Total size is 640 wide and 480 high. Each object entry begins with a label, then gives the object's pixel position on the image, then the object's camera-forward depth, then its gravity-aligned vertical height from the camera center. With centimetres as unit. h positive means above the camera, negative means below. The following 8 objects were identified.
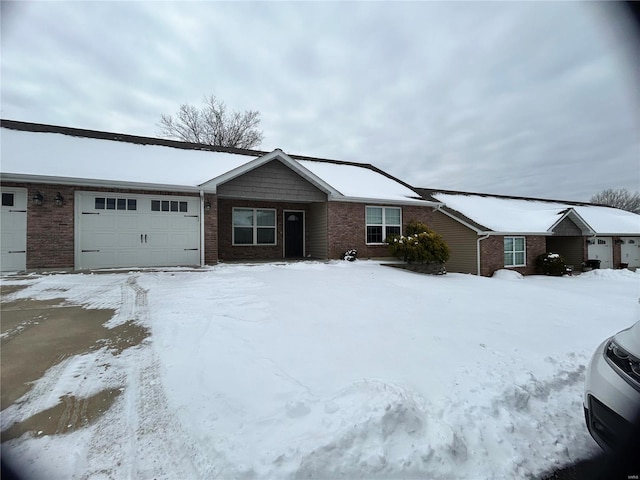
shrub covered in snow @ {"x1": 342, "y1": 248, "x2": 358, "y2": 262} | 1230 -44
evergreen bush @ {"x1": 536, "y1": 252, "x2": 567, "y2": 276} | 1731 -137
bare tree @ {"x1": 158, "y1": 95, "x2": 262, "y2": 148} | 2453 +1021
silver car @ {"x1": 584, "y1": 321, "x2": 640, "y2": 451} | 203 -111
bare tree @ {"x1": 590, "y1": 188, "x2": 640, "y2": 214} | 4391 +631
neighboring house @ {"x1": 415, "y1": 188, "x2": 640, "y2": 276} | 1622 +51
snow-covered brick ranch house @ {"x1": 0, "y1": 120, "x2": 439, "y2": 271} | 864 +153
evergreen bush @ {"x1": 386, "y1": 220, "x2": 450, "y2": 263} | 1201 -20
